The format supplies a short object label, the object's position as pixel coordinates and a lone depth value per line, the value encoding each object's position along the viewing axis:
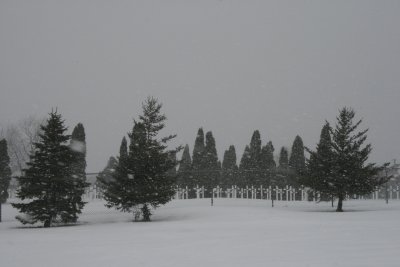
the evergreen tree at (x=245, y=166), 35.29
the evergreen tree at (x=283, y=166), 34.91
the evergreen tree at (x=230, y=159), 46.94
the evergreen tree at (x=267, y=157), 39.68
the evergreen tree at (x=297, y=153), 41.03
